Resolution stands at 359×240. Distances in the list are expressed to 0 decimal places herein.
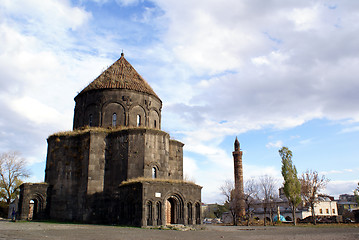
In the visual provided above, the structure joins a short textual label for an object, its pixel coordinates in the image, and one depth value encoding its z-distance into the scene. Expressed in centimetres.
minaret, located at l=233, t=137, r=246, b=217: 3887
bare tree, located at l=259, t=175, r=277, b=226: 4135
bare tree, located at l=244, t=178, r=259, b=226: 3806
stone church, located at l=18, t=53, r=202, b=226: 2098
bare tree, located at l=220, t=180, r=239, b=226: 3595
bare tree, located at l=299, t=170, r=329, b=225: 3706
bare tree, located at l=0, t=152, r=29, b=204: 4022
